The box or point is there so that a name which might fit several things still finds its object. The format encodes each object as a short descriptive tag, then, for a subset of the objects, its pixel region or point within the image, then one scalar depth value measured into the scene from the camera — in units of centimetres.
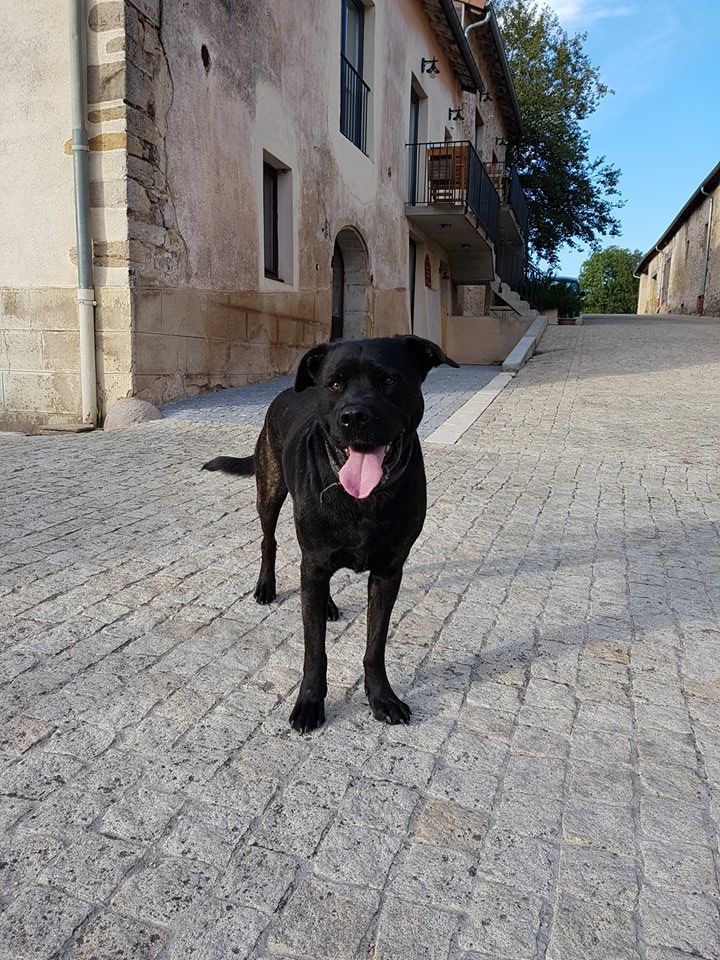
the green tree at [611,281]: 6669
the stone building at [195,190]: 699
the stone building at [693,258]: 2778
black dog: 203
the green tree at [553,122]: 2725
